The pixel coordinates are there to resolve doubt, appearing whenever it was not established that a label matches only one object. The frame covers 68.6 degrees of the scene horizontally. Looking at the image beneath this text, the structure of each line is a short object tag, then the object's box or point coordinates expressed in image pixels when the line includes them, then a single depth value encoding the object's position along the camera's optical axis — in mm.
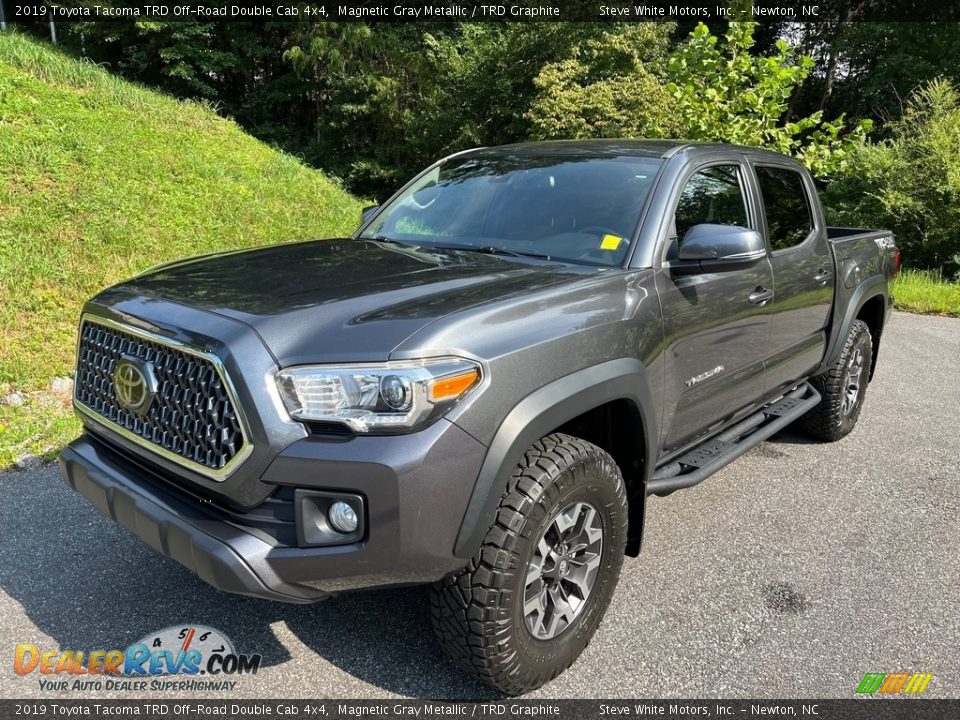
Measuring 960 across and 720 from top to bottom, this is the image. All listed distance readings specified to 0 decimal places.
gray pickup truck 1982
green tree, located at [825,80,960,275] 12555
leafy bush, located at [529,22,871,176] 9695
